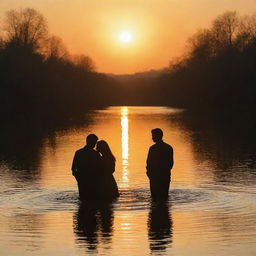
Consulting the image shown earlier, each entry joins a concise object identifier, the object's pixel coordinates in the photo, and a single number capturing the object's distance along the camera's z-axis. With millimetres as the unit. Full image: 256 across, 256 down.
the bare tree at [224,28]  121438
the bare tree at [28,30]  107500
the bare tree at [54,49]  133600
